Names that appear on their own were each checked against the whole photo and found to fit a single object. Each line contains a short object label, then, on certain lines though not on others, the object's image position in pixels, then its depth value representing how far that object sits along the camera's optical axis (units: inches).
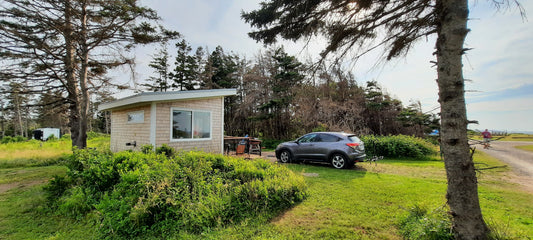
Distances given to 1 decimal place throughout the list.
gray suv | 285.9
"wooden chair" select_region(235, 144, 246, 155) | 338.3
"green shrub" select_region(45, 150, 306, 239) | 119.6
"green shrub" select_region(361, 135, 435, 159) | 414.0
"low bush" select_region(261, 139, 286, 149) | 653.8
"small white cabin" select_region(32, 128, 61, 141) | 1024.7
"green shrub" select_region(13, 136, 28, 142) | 774.7
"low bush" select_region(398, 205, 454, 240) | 89.9
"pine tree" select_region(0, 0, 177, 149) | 267.1
